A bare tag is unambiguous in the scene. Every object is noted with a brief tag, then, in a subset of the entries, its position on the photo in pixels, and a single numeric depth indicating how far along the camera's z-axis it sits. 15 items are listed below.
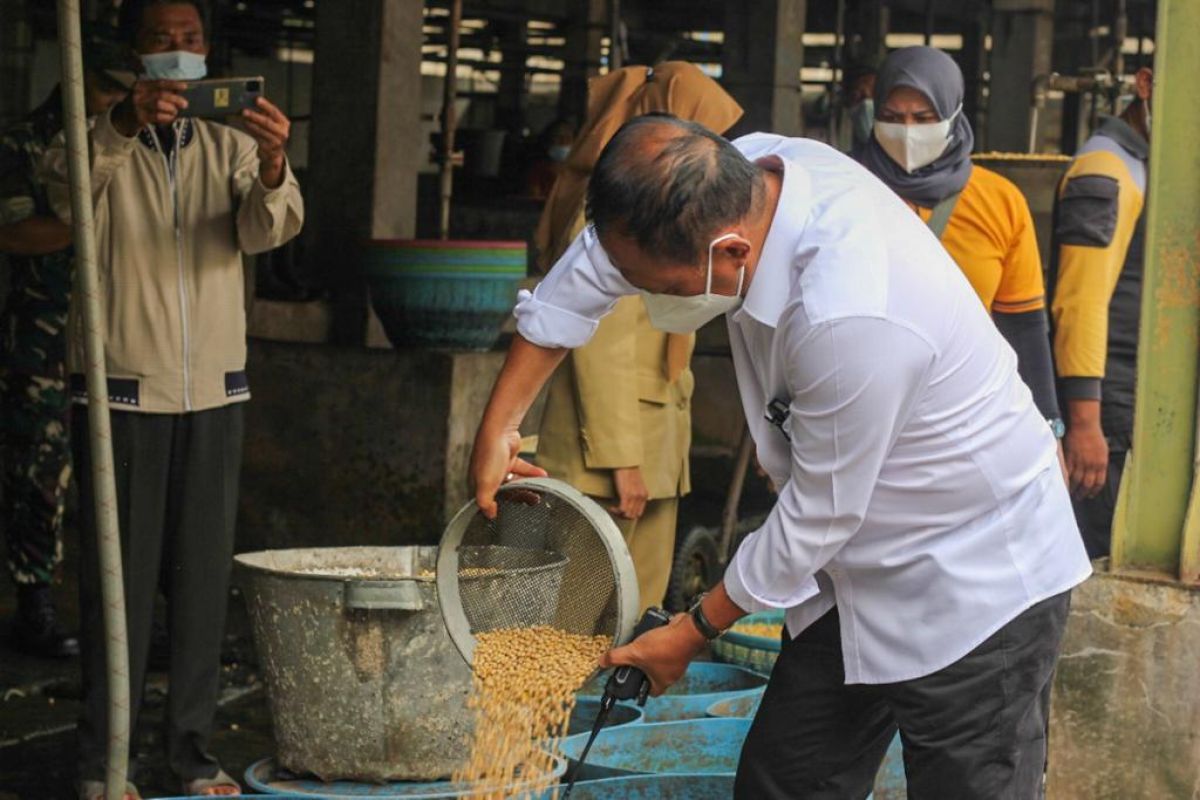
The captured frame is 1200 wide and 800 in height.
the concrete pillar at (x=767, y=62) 11.90
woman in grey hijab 4.61
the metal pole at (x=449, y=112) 7.79
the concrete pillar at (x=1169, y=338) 4.31
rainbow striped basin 7.17
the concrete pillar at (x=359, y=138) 7.56
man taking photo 4.41
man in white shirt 2.64
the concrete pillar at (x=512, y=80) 15.80
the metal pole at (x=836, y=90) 12.28
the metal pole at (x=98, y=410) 3.52
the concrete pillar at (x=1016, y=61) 14.86
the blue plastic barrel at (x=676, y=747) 4.36
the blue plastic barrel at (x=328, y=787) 4.33
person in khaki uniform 4.65
